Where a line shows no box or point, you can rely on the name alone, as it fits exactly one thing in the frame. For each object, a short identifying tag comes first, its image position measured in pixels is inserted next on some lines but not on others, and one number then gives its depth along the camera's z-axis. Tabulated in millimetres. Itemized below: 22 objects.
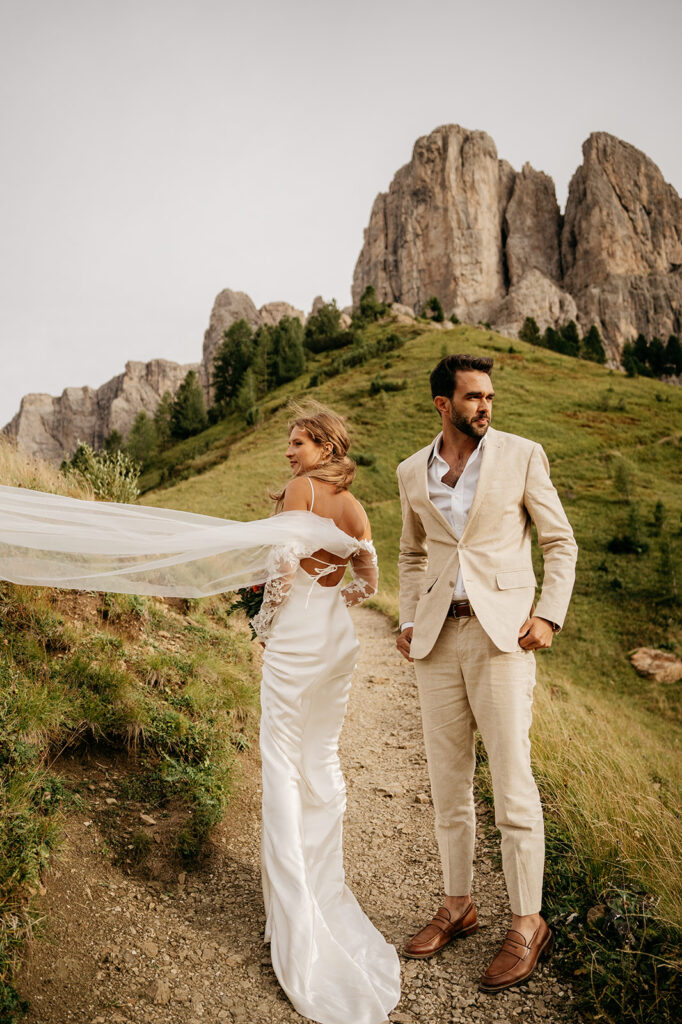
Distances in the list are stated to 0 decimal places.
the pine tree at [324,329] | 65062
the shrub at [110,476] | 8055
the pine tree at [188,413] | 60781
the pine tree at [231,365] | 64562
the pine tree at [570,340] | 66000
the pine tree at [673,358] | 75188
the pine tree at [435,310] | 72562
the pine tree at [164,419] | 63062
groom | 2818
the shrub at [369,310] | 66812
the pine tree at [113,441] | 61022
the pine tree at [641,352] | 77312
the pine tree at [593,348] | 67188
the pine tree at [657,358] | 75812
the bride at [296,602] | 2871
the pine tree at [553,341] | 66250
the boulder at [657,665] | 15711
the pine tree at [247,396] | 54422
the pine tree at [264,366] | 60188
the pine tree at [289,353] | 59094
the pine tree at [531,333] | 67500
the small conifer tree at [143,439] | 58156
